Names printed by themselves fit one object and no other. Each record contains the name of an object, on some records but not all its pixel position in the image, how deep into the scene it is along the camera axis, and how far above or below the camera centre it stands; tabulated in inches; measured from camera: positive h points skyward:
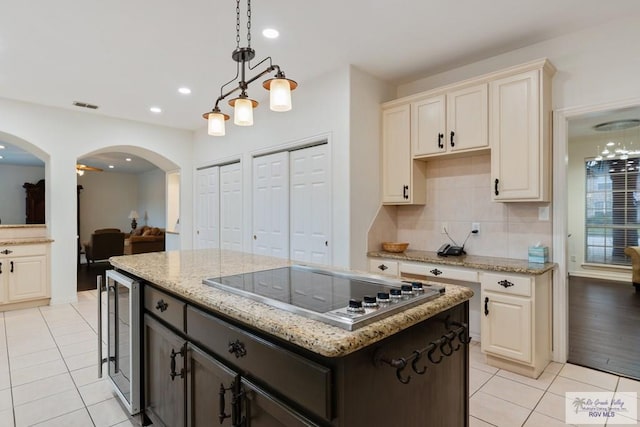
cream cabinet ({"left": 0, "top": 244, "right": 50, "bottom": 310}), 171.2 -30.1
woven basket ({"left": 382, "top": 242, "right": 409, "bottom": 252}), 141.7 -14.1
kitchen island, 39.1 -20.9
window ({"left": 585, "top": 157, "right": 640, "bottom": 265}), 238.2 +2.0
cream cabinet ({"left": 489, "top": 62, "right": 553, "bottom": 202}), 108.7 +25.0
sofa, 315.6 -26.8
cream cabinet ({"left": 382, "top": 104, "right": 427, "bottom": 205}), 140.3 +19.9
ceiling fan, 267.7 +36.3
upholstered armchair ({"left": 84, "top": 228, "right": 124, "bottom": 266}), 301.6 -27.6
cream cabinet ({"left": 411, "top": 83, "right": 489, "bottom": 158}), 120.2 +33.3
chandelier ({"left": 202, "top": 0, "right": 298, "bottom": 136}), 71.3 +25.1
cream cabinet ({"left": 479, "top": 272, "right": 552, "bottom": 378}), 103.1 -33.8
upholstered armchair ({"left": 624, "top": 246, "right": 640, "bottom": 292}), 210.8 -32.0
